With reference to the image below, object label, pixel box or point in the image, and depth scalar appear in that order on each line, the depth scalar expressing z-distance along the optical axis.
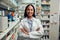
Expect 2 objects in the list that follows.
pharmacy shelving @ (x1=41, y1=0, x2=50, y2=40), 2.95
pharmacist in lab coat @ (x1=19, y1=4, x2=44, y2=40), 0.89
